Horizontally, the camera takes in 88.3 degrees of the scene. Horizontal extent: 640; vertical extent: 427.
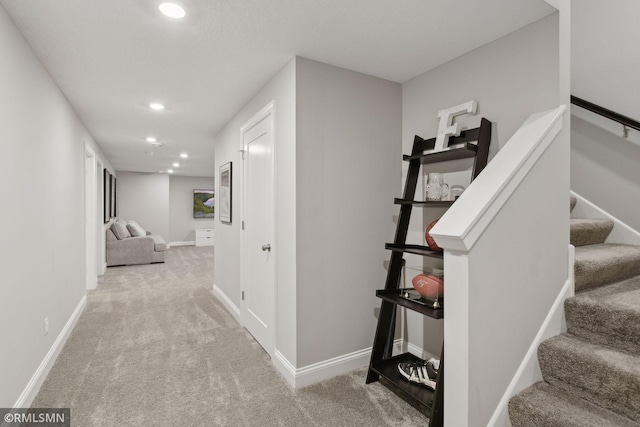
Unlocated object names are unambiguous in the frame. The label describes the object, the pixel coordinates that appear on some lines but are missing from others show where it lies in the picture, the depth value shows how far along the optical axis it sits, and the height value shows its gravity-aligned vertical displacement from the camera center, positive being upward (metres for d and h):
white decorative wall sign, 2.14 +0.60
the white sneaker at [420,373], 2.02 -1.05
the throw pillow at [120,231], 6.88 -0.48
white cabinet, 10.49 -0.91
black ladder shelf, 1.92 -0.49
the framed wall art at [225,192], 3.89 +0.20
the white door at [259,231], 2.65 -0.19
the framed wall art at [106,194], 5.97 +0.26
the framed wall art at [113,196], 7.58 +0.29
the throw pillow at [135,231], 7.34 -0.51
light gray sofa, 6.76 -0.82
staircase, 1.34 -0.67
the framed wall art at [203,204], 10.91 +0.15
